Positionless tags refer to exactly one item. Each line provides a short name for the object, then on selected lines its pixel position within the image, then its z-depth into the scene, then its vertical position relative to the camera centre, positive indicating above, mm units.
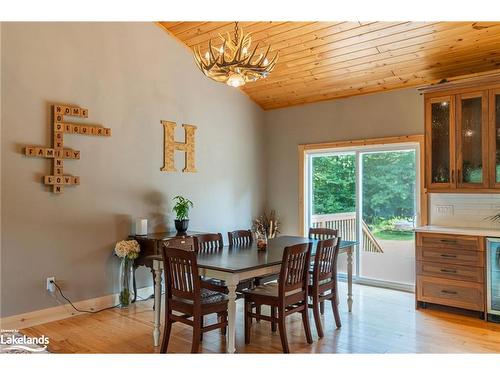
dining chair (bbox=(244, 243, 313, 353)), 3289 -825
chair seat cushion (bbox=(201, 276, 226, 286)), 3906 -856
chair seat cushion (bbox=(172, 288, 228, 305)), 3211 -819
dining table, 2988 -532
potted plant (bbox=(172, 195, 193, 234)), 5020 -268
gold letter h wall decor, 5266 +669
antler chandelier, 3176 +1040
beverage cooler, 4098 -796
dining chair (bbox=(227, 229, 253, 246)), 4352 -450
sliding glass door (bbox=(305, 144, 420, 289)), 5395 -106
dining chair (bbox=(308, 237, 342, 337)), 3701 -769
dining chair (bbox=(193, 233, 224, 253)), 3846 -459
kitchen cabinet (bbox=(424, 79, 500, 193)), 4273 +654
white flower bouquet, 4516 -590
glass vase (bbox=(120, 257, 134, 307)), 4664 -972
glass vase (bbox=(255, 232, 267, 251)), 3934 -440
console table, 4516 -564
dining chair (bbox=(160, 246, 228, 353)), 3039 -802
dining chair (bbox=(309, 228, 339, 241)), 4609 -421
